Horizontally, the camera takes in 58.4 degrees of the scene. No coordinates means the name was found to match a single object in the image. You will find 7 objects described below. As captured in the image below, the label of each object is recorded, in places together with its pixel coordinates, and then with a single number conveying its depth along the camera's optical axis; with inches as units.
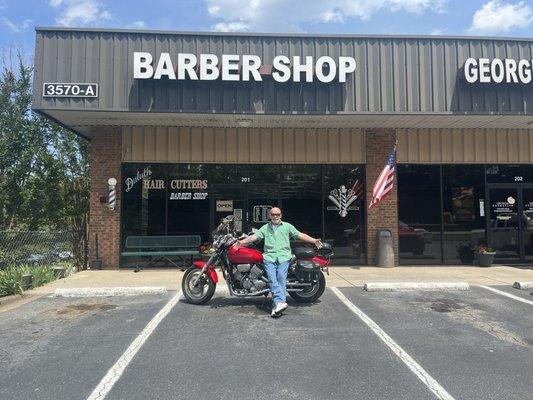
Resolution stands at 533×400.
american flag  474.0
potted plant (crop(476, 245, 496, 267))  512.4
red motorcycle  293.4
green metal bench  488.1
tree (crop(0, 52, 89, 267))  594.9
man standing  282.0
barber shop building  431.2
